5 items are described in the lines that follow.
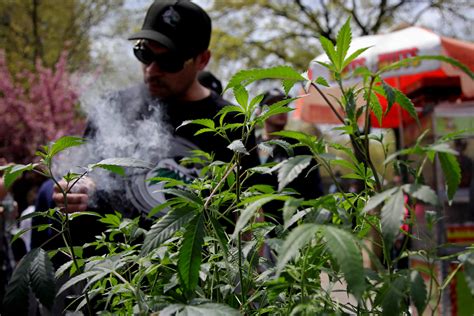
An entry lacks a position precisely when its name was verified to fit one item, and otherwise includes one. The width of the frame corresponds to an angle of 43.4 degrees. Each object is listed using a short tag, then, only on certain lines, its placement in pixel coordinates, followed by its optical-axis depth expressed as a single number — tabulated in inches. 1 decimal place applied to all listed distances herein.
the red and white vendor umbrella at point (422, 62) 227.6
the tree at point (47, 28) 752.3
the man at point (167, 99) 79.4
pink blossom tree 682.2
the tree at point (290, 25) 649.6
